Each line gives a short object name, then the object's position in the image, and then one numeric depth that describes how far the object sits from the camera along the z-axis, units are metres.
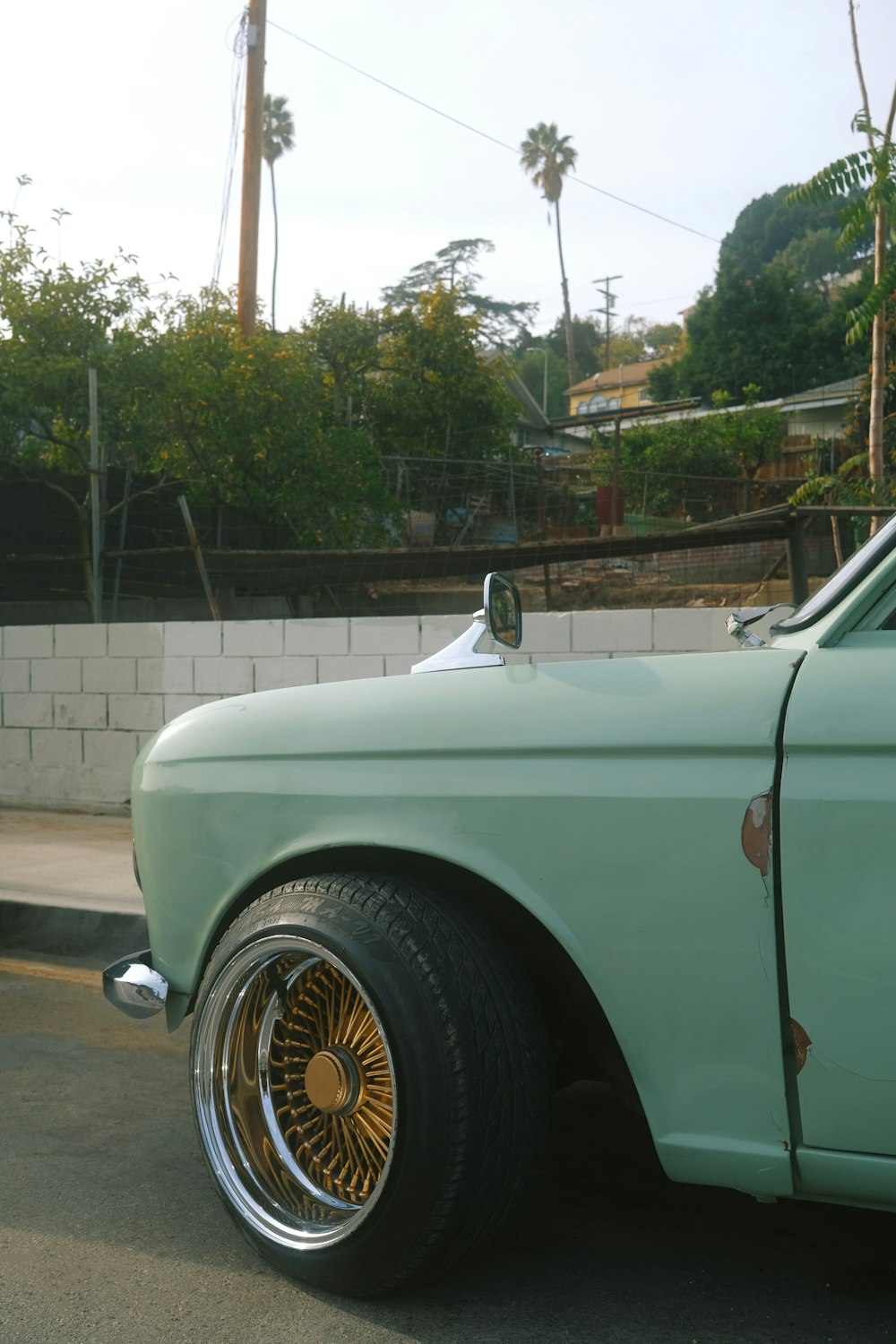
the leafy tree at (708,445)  32.50
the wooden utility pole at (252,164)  16.92
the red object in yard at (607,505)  15.78
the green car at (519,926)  2.04
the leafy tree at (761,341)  51.44
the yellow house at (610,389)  71.25
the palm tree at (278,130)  65.56
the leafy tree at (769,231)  102.62
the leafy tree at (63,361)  13.71
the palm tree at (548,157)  79.44
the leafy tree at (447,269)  76.06
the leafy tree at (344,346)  26.16
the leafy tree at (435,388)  26.73
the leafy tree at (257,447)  13.67
